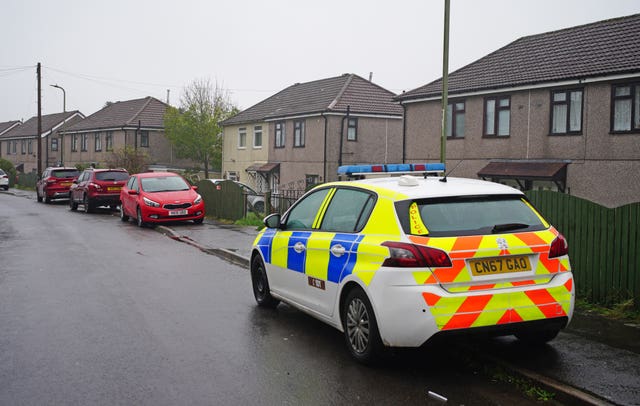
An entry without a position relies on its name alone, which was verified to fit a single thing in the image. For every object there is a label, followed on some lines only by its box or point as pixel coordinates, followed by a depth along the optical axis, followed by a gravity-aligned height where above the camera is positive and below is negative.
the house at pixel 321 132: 36.28 +1.95
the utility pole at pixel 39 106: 48.72 +3.86
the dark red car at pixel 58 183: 32.69 -0.93
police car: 5.36 -0.75
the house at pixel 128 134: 57.75 +2.53
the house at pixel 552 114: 21.84 +2.04
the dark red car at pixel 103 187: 25.75 -0.86
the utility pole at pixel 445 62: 14.12 +2.17
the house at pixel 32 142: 73.19 +2.17
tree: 56.78 +2.78
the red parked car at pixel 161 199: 19.78 -0.98
